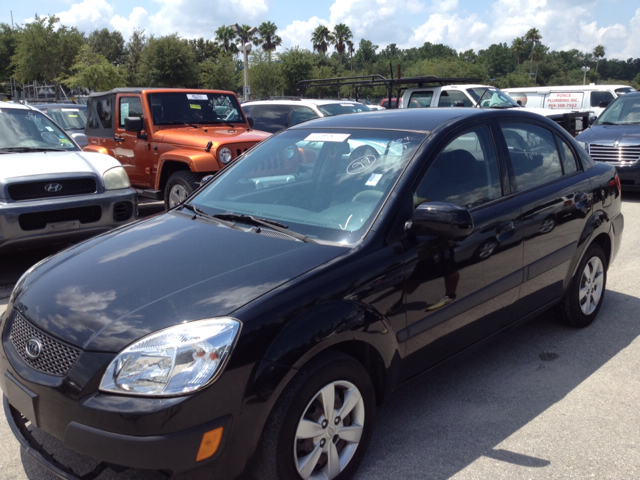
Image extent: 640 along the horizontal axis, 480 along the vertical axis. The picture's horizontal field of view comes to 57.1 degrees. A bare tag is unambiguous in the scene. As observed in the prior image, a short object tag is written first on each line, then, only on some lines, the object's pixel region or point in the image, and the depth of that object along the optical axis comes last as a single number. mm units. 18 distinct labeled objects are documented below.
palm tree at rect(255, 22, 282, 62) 76188
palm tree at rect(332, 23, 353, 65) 82438
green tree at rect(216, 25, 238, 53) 72312
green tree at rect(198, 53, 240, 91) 46875
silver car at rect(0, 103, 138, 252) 5469
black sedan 2174
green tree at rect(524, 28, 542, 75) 89262
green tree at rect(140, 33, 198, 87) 44031
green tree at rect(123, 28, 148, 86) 48375
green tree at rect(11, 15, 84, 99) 35125
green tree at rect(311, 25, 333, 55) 81125
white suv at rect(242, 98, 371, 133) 11570
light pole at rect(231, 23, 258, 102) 19062
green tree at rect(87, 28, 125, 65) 66438
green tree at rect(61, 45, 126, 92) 29531
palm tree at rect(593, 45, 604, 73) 105000
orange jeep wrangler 7941
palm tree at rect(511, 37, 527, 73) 88938
